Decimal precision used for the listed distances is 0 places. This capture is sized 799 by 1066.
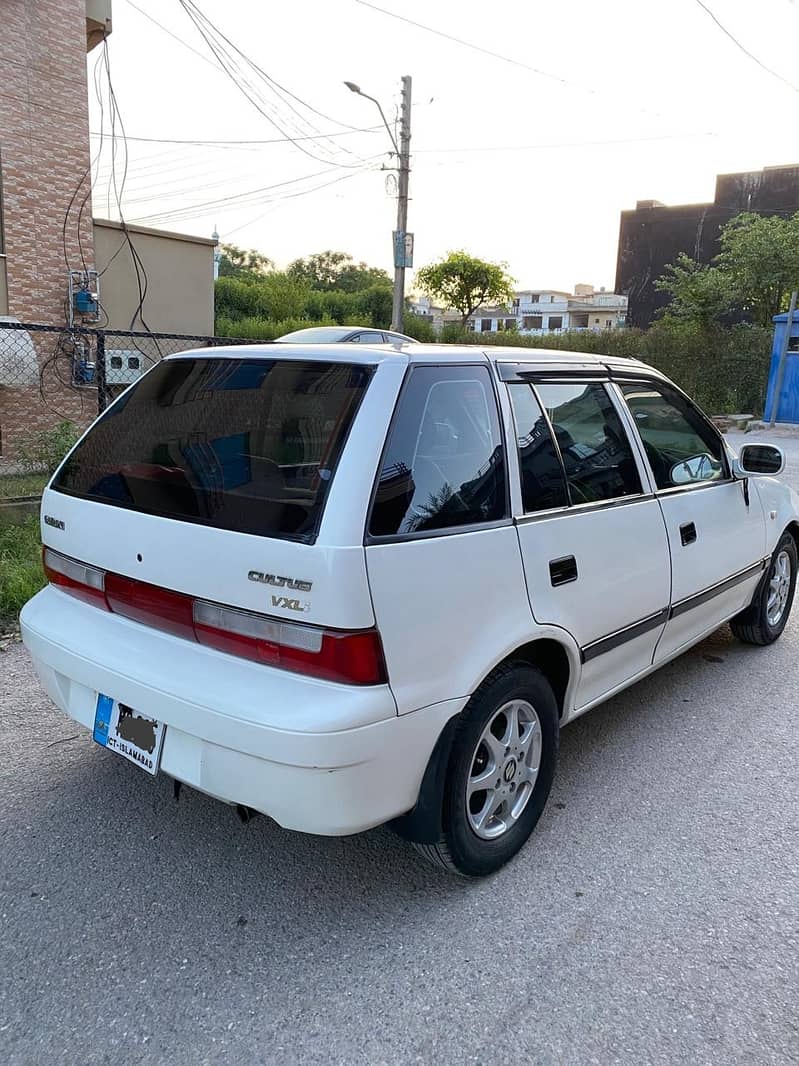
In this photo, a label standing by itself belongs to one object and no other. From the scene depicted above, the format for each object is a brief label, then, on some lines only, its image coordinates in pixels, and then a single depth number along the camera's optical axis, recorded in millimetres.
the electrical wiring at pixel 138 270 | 14328
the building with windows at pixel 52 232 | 12633
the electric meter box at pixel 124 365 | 12688
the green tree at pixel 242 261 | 60469
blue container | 16391
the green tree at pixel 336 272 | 59750
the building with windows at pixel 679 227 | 38094
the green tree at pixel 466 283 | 36812
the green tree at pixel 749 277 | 19359
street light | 17062
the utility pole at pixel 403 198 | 18141
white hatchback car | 2123
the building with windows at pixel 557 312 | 79625
